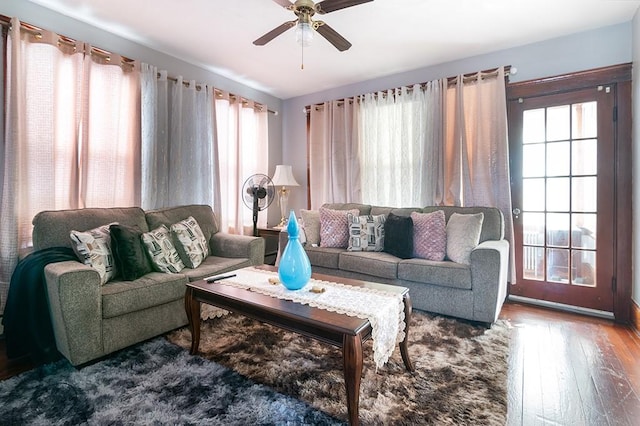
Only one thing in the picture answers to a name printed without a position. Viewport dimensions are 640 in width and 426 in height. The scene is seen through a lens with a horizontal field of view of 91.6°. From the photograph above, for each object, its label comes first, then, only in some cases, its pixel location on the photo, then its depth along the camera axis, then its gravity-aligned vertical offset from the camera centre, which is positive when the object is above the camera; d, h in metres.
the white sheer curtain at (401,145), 3.44 +0.78
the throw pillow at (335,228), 3.35 -0.19
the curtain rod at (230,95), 3.33 +1.41
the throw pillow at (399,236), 2.95 -0.25
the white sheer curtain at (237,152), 3.78 +0.76
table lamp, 4.23 +0.42
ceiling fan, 1.86 +1.23
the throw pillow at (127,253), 2.22 -0.31
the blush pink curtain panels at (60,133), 2.21 +0.63
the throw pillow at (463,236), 2.63 -0.22
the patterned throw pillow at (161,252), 2.42 -0.33
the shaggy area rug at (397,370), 1.50 -0.94
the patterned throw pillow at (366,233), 3.21 -0.23
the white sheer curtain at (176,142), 3.04 +0.72
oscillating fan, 3.83 +0.22
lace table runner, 1.47 -0.48
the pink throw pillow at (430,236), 2.82 -0.23
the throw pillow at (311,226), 3.53 -0.18
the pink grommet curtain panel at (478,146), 3.07 +0.67
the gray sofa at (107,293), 1.80 -0.53
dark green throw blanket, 1.90 -0.68
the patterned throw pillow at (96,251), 2.09 -0.28
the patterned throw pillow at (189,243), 2.65 -0.28
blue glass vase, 1.78 -0.31
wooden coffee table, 1.33 -0.53
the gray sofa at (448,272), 2.41 -0.54
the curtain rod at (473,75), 3.08 +1.41
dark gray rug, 1.45 -0.96
